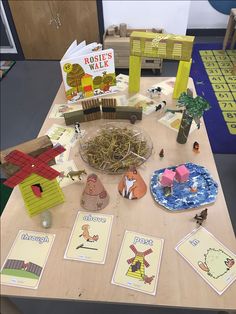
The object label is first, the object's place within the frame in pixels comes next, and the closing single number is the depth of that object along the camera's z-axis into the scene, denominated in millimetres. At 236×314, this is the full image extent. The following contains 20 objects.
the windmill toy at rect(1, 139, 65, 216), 835
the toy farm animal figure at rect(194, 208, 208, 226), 908
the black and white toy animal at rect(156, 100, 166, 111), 1387
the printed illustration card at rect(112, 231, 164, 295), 789
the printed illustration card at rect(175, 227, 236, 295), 792
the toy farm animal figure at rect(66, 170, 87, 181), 1043
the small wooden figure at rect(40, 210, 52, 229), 923
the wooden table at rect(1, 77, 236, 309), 764
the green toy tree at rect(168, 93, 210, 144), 1079
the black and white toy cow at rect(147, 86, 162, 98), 1497
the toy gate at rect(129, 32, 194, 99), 1329
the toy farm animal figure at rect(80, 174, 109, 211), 930
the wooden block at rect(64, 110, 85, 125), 1308
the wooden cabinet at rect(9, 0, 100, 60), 2928
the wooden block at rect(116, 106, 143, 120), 1308
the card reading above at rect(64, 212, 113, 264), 851
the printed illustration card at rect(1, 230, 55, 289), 808
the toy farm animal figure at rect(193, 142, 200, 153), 1158
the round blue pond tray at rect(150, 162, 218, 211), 967
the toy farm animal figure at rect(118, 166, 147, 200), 960
